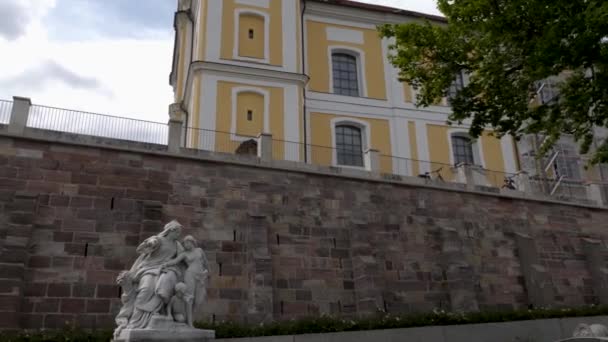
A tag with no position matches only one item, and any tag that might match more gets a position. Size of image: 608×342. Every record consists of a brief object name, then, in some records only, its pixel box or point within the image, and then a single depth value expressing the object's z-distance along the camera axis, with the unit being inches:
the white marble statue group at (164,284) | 312.0
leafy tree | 453.4
